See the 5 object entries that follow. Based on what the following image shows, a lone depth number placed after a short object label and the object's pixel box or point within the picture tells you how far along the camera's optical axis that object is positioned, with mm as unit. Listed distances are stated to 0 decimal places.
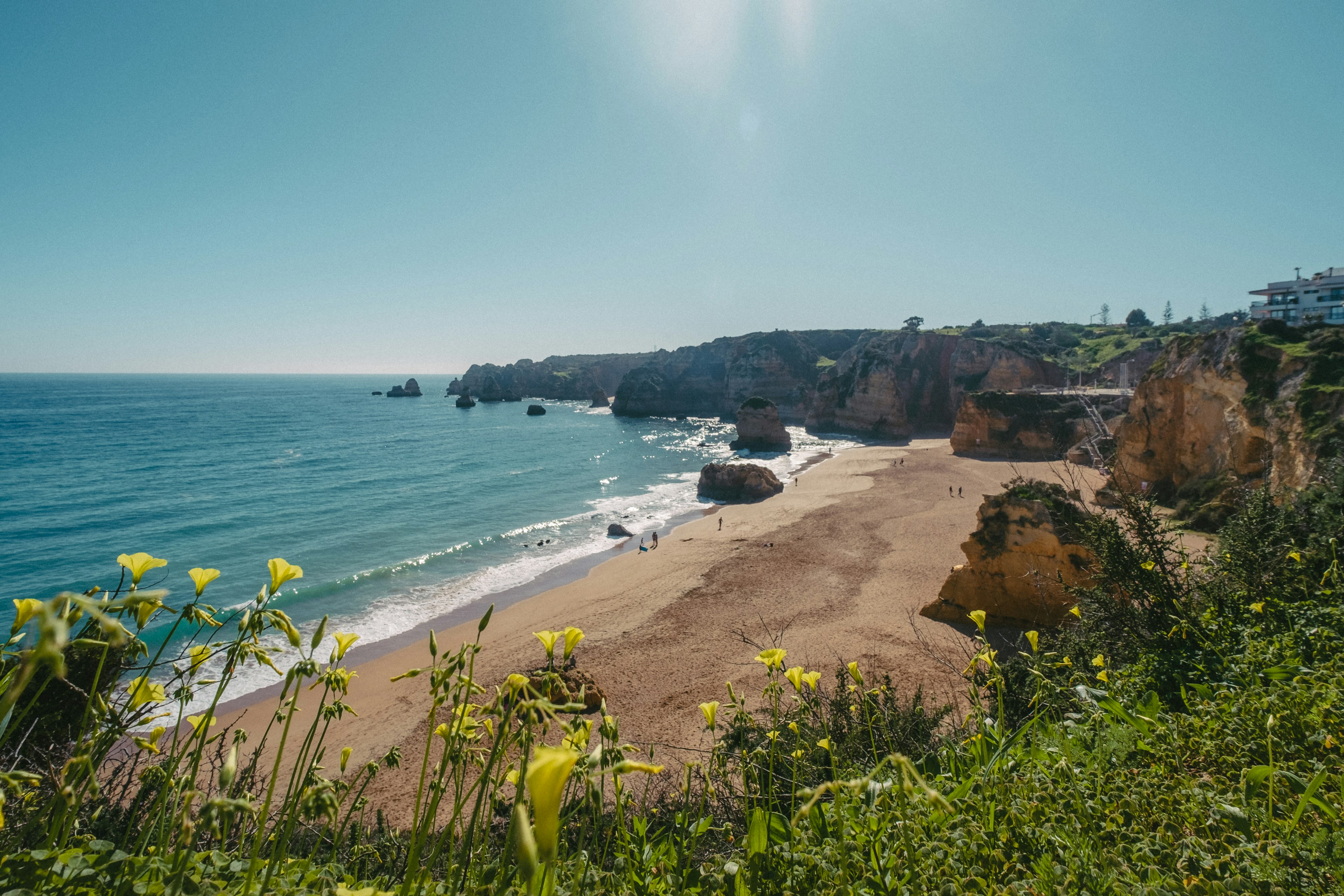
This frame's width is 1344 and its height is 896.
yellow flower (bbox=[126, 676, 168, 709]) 1844
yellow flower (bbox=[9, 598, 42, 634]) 1469
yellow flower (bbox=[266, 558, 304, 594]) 1758
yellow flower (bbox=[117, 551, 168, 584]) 1719
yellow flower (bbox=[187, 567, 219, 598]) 1826
